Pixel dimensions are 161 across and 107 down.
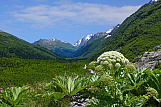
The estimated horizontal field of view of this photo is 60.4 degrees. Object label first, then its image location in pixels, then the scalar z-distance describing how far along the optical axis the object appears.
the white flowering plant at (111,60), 6.22
